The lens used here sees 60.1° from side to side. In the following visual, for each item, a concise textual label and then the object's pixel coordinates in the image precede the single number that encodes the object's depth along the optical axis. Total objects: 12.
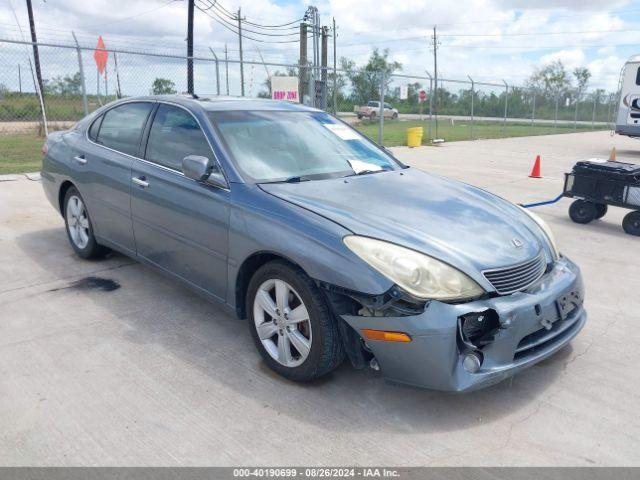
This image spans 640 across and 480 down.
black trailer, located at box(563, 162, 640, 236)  6.62
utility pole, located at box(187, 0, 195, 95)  22.83
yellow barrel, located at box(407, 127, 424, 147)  17.80
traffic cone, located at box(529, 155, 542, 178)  11.38
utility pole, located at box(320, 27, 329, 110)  15.27
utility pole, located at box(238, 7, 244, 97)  14.18
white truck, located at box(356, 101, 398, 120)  25.45
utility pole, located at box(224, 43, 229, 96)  13.33
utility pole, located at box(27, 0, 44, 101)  23.17
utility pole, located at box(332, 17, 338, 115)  15.56
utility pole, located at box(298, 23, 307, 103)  23.88
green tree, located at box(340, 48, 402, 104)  21.45
